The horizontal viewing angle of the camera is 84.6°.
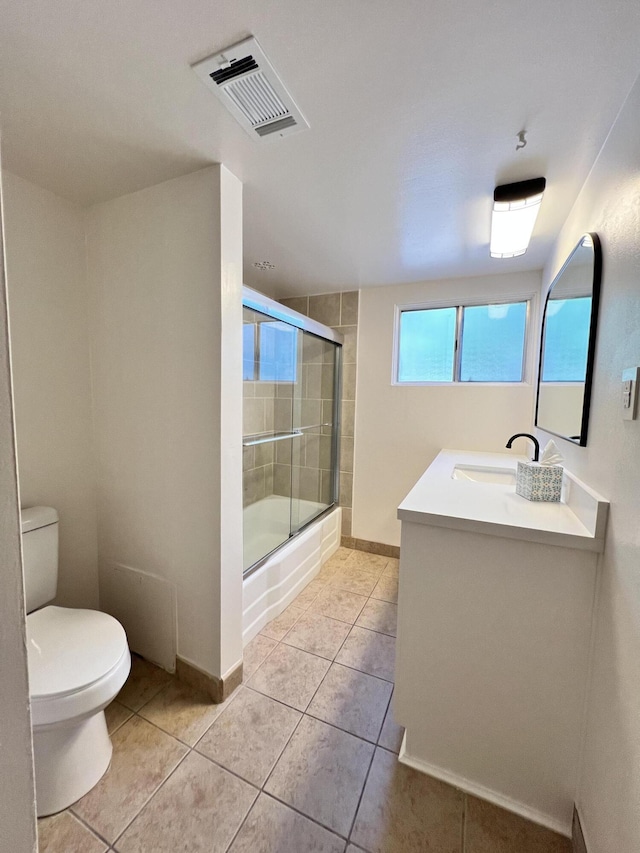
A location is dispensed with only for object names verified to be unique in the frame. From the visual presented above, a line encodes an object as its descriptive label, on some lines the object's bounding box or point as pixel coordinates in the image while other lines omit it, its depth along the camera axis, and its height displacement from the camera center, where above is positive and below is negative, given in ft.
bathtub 6.37 -3.48
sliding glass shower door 8.49 -0.96
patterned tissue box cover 4.67 -1.13
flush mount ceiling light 4.64 +2.50
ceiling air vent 3.07 +2.88
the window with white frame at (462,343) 8.23 +1.31
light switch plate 2.86 +0.05
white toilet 3.56 -3.15
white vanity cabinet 3.57 -2.66
